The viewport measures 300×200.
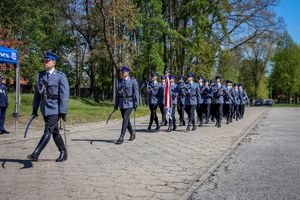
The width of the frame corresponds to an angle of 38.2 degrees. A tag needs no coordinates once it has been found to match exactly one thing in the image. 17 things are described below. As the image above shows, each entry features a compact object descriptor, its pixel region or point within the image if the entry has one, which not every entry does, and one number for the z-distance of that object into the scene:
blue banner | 12.43
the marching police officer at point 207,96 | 17.94
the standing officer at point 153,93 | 14.77
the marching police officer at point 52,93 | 7.83
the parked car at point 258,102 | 75.97
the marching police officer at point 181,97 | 15.23
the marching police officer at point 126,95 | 11.11
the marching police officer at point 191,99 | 15.16
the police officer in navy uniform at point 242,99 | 24.27
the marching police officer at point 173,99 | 15.00
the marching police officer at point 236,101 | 22.38
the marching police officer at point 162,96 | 14.77
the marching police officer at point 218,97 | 17.83
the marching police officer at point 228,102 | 19.58
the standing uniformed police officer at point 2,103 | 13.63
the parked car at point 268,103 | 72.63
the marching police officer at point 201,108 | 18.01
